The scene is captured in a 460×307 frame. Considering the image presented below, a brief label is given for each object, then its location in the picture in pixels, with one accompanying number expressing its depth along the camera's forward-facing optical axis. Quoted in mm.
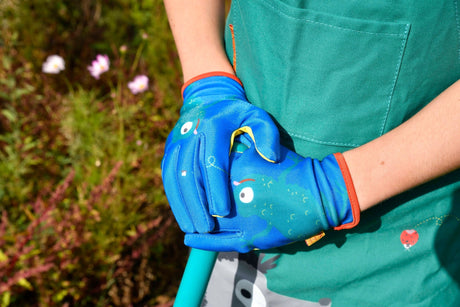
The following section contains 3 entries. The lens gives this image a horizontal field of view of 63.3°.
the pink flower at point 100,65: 2256
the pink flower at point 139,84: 2250
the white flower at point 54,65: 2299
